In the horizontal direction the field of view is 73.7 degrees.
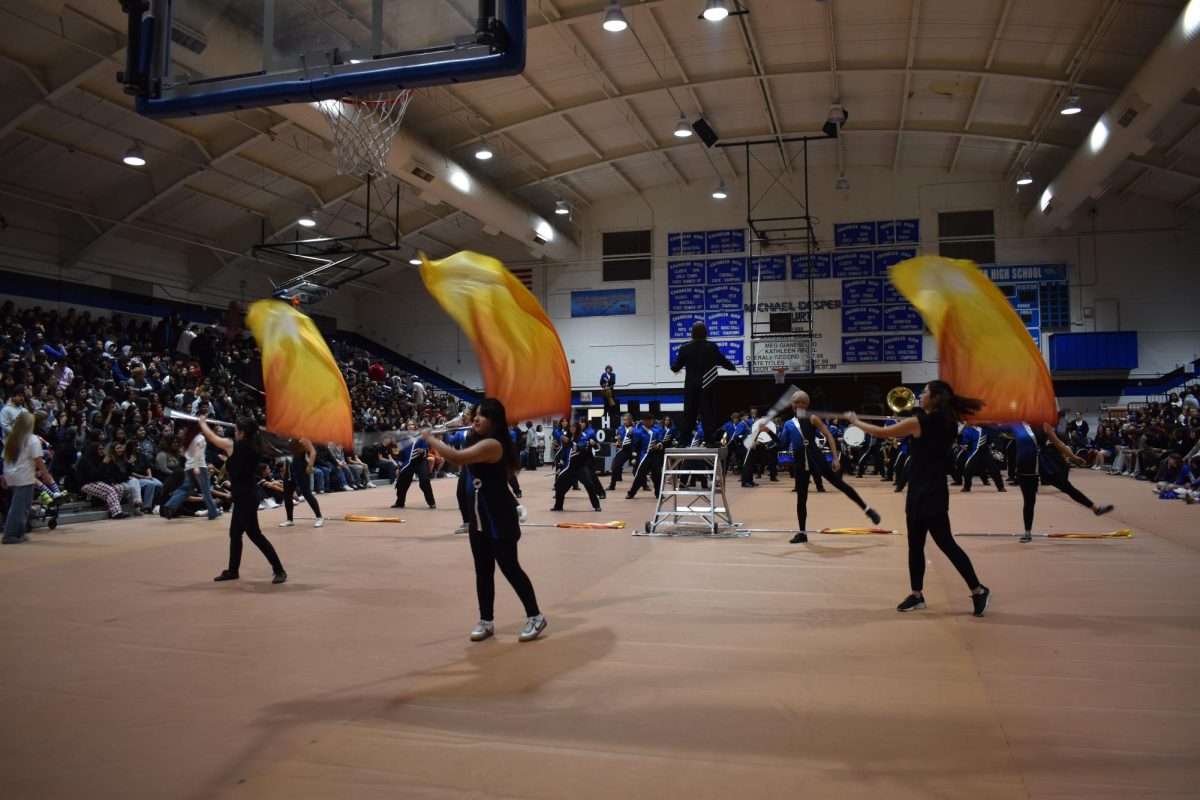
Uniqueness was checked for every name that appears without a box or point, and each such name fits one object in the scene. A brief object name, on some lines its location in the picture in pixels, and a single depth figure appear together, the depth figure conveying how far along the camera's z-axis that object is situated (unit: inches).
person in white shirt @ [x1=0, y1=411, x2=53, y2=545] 415.2
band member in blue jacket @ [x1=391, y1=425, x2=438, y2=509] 578.2
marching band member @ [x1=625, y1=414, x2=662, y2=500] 610.9
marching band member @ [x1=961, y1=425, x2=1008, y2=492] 599.4
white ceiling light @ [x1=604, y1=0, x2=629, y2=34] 535.5
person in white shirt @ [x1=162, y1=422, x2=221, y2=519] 530.9
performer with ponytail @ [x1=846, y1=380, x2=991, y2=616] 237.1
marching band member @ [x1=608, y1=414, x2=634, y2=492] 749.9
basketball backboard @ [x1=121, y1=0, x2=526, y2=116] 233.5
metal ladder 408.5
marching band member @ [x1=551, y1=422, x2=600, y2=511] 538.0
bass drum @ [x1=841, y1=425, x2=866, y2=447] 794.1
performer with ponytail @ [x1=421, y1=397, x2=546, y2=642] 218.1
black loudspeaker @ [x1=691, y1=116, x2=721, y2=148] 877.6
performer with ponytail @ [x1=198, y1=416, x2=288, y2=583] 302.8
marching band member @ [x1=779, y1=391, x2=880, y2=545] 387.5
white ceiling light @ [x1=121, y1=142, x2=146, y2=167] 689.6
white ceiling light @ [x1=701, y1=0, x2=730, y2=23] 524.4
